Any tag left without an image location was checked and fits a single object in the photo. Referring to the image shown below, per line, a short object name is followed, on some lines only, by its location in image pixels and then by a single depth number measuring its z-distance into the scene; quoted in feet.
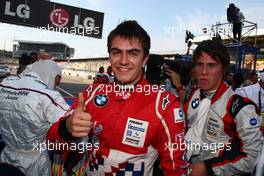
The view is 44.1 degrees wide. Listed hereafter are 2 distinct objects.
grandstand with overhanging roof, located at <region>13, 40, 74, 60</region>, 219.16
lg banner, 51.73
